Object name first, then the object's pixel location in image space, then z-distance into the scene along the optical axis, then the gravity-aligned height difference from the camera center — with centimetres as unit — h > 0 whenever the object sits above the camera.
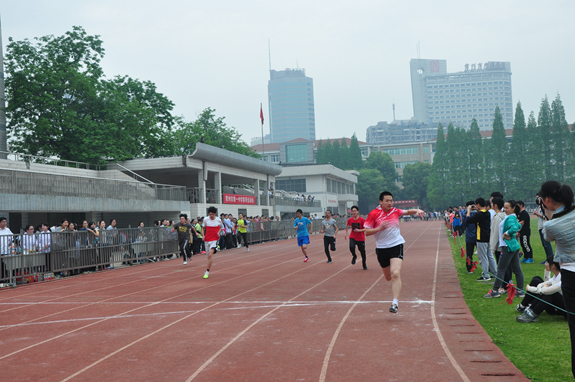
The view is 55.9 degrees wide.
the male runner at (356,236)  1530 -61
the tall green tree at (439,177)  9375 +587
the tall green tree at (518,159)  8138 +730
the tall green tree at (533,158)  7962 +714
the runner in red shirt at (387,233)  823 -29
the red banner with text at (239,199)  4091 +174
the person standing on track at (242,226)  2708 -28
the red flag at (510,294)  750 -121
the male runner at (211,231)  1477 -25
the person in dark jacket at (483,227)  1101 -38
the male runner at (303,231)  1831 -45
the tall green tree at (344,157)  11938 +1288
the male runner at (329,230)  1770 -45
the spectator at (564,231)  432 -21
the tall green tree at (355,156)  11844 +1290
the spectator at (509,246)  873 -63
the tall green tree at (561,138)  7781 +957
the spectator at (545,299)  704 -123
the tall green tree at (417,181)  11554 +663
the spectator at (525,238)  1404 -84
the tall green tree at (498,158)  8456 +789
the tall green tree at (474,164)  8825 +733
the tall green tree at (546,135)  7856 +1019
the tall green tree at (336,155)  12051 +1355
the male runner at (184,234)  1978 -39
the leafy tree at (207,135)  5594 +959
